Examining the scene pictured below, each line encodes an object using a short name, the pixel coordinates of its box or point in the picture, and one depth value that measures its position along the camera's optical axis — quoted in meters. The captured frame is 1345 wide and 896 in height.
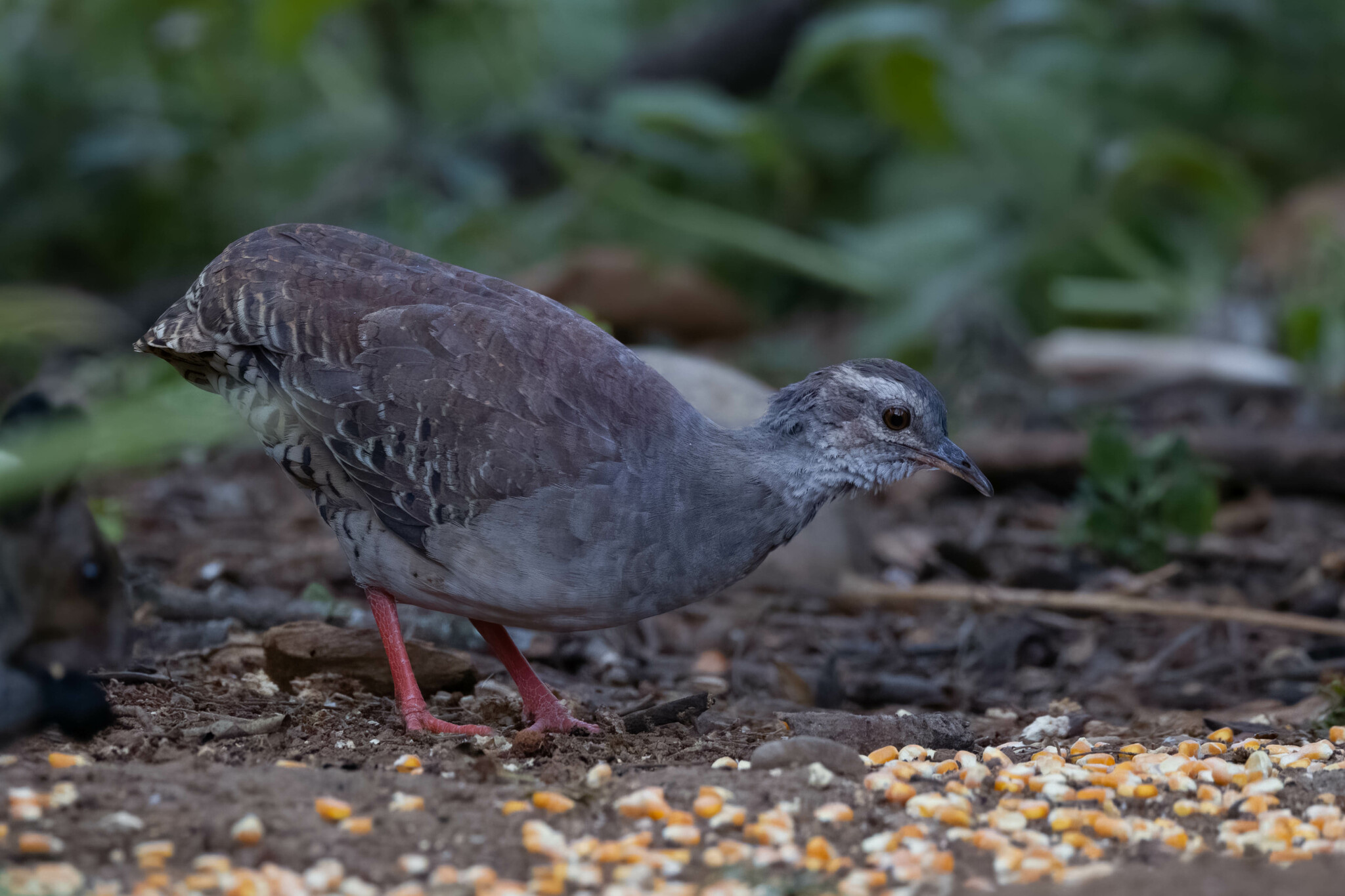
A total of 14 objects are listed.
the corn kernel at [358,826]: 5.92
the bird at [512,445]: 7.86
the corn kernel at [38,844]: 5.48
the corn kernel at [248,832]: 5.77
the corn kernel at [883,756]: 7.40
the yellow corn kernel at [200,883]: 5.41
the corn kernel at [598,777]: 6.73
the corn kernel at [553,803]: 6.37
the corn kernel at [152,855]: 5.57
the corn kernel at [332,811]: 6.05
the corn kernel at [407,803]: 6.18
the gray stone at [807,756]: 7.05
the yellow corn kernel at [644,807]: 6.34
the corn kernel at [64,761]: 6.34
